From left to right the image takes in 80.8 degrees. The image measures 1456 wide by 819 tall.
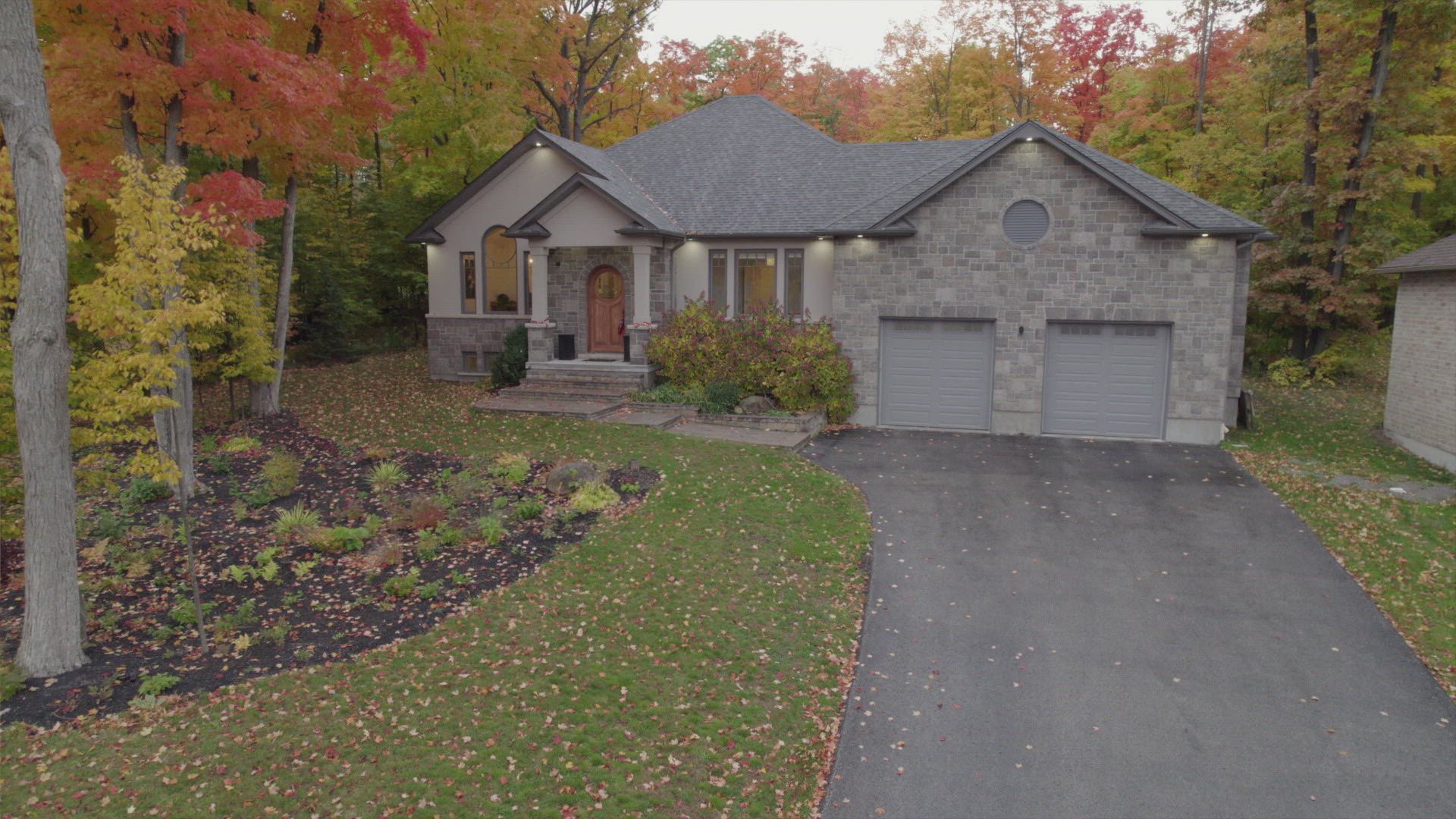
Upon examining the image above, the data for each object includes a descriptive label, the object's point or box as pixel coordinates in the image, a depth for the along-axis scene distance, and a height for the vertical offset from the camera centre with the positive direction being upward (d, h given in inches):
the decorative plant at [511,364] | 780.0 -38.2
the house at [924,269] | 633.0 +45.3
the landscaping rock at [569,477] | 462.6 -84.5
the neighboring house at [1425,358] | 568.1 -20.8
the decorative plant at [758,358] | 680.4 -28.2
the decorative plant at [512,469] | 479.5 -83.4
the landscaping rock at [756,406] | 673.0 -64.6
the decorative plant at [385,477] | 459.2 -84.6
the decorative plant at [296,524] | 382.9 -92.0
